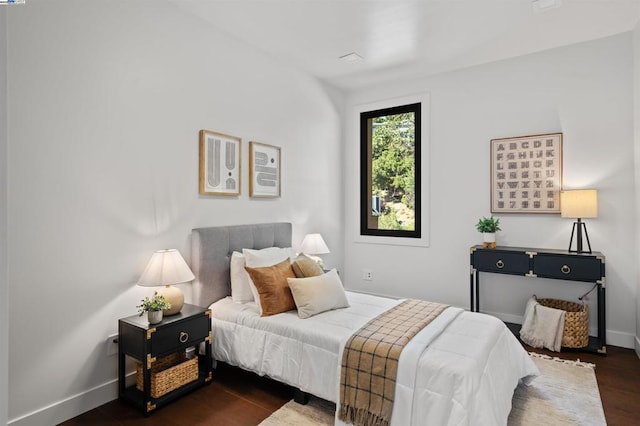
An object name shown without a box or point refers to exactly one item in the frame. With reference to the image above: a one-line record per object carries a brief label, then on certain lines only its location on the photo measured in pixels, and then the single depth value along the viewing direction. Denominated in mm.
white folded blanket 3119
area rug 2090
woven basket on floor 3086
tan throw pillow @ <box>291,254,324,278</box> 2803
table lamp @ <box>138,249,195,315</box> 2322
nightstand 2137
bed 1713
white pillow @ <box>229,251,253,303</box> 2809
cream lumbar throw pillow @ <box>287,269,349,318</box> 2494
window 4398
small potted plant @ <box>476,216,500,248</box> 3650
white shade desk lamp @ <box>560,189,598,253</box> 3145
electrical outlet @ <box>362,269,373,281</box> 4666
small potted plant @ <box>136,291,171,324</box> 2207
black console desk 3057
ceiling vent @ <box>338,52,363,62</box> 3609
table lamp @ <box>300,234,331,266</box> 3836
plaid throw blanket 1833
